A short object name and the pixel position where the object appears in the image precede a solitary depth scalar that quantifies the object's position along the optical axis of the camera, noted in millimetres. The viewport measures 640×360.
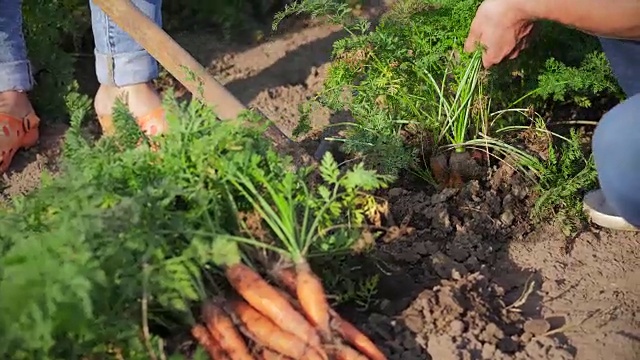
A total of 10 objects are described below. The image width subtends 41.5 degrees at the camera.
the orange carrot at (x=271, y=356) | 1649
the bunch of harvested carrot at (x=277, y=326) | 1628
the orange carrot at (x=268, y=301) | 1634
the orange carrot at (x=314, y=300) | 1651
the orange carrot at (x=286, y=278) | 1716
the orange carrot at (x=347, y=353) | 1614
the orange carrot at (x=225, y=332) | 1635
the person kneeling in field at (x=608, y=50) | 1894
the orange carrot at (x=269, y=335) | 1621
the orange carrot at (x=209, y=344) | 1633
